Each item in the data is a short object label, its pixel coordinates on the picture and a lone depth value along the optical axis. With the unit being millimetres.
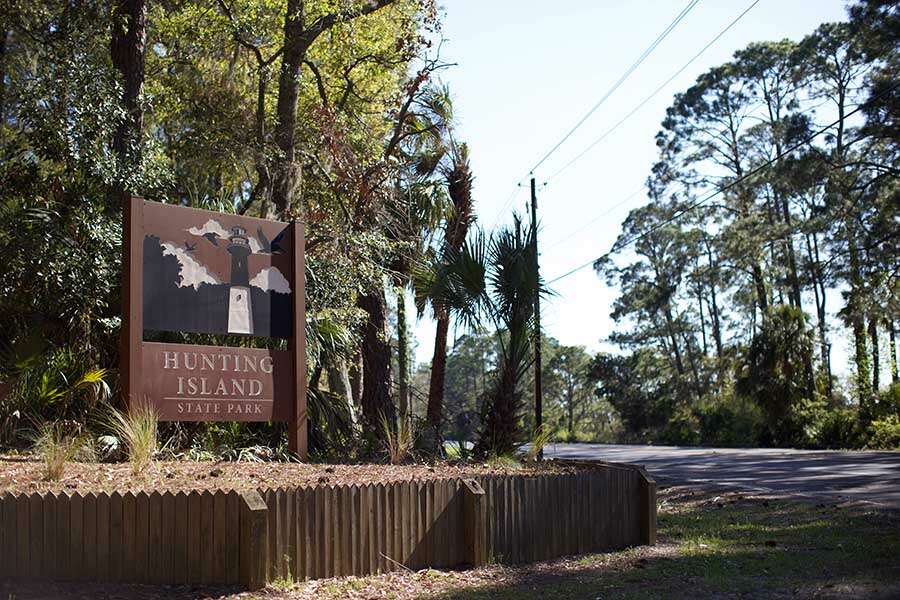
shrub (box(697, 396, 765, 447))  34438
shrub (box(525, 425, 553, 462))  12375
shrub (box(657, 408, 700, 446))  40625
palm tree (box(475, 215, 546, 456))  13188
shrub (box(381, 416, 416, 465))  12180
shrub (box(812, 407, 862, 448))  28281
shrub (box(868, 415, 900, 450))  26125
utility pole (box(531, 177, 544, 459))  13562
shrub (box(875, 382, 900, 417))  27909
